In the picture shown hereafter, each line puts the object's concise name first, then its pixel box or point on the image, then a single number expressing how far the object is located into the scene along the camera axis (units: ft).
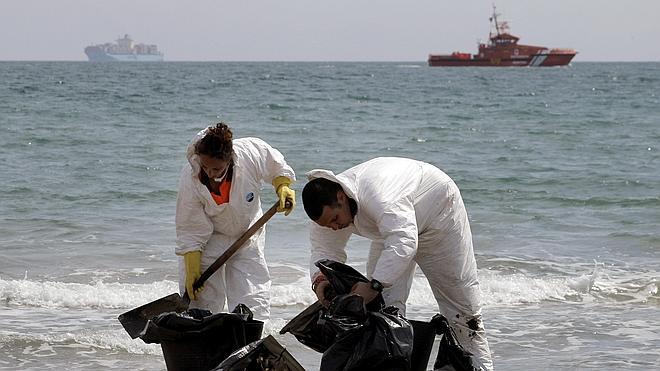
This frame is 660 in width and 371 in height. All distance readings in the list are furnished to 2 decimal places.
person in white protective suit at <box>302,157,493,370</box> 28.09
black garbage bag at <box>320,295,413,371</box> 28.27
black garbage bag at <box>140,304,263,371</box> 30.71
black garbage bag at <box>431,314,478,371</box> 31.73
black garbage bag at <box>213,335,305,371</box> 29.58
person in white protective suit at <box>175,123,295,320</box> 32.68
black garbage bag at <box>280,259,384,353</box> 29.78
